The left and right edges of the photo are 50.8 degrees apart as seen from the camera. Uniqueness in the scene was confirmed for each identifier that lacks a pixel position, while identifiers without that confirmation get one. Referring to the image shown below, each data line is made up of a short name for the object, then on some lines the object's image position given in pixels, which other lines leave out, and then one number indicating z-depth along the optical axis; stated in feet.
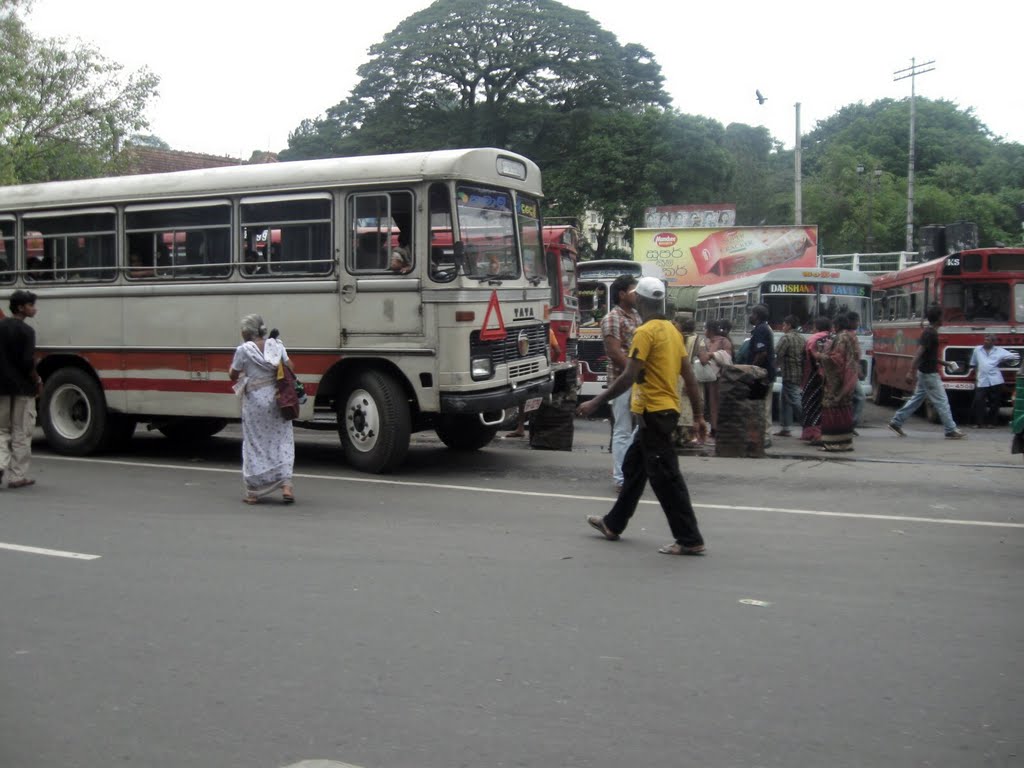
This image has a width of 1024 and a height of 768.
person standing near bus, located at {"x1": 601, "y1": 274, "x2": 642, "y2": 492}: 30.73
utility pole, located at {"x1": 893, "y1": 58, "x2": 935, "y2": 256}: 142.31
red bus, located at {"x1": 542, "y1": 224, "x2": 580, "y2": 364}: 60.26
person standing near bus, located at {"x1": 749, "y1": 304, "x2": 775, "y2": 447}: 44.60
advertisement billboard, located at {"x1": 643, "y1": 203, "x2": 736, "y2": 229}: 141.08
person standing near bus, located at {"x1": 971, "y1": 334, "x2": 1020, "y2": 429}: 55.47
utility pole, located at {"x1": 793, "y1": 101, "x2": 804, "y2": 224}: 132.87
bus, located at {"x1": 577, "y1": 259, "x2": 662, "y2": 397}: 65.72
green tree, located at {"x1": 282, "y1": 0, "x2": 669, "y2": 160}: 146.41
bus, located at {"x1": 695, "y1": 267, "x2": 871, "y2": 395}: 62.18
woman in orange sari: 41.52
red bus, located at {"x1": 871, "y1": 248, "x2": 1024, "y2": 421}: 57.82
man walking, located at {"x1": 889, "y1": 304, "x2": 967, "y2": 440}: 46.24
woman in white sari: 30.09
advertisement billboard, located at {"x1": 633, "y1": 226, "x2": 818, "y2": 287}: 117.19
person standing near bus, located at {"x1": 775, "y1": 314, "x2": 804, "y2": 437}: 47.34
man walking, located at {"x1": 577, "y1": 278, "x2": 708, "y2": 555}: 22.97
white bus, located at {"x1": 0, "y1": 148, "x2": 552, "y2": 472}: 34.27
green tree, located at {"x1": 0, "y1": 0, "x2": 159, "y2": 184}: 73.72
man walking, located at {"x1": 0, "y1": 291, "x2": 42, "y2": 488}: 31.99
